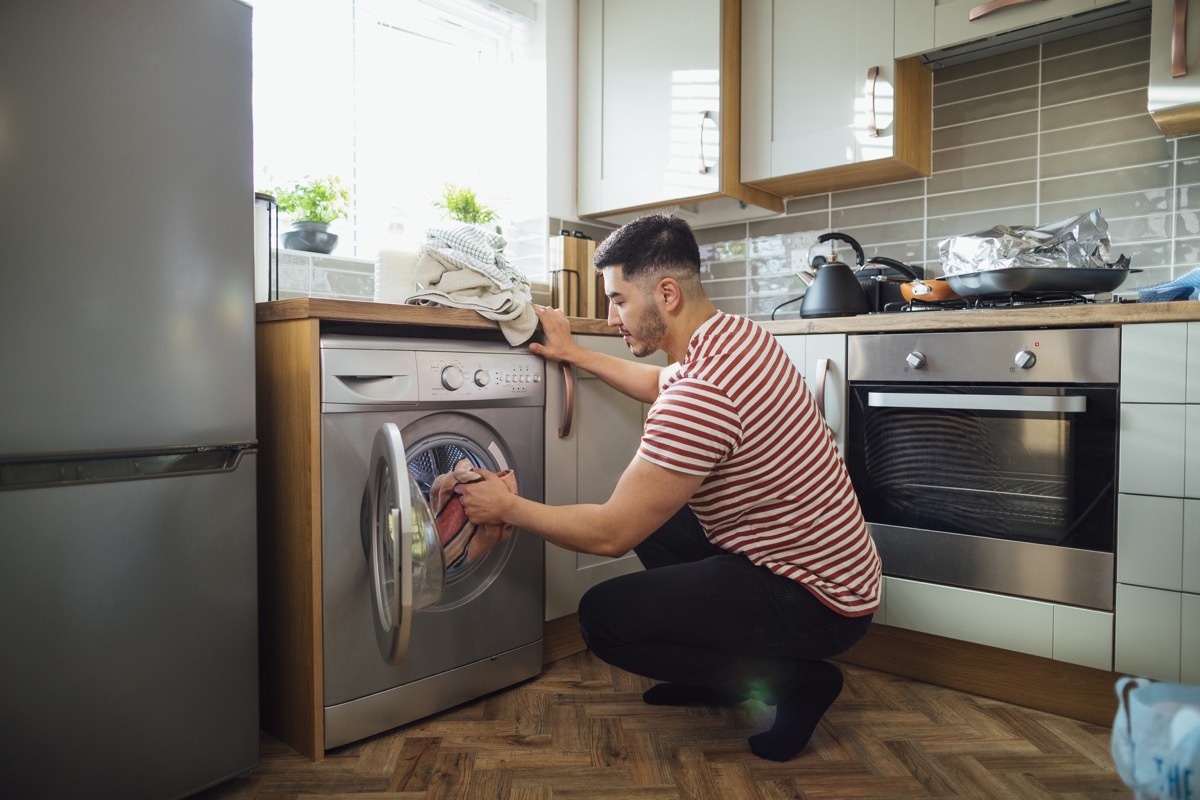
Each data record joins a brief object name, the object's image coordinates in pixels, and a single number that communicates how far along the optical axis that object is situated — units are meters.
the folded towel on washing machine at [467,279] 1.82
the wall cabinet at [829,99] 2.31
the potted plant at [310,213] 2.30
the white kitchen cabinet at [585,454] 2.06
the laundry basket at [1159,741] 0.66
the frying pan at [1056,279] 1.82
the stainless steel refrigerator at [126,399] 1.20
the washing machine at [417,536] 1.44
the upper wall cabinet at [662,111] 2.57
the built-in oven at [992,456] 1.76
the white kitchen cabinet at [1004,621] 1.76
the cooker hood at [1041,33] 2.07
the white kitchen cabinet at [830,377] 2.13
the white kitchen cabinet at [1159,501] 1.62
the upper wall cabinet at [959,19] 2.03
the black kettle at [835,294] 2.21
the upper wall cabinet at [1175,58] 1.83
